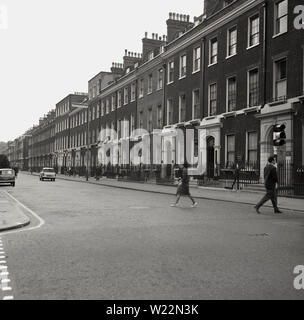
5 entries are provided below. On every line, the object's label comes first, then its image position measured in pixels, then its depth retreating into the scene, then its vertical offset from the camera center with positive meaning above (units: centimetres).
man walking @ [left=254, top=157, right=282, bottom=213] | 1390 -63
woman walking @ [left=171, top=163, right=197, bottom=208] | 1642 -80
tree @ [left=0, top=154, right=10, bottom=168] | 3747 +8
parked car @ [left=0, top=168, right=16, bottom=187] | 3297 -100
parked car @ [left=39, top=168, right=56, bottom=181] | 4538 -114
